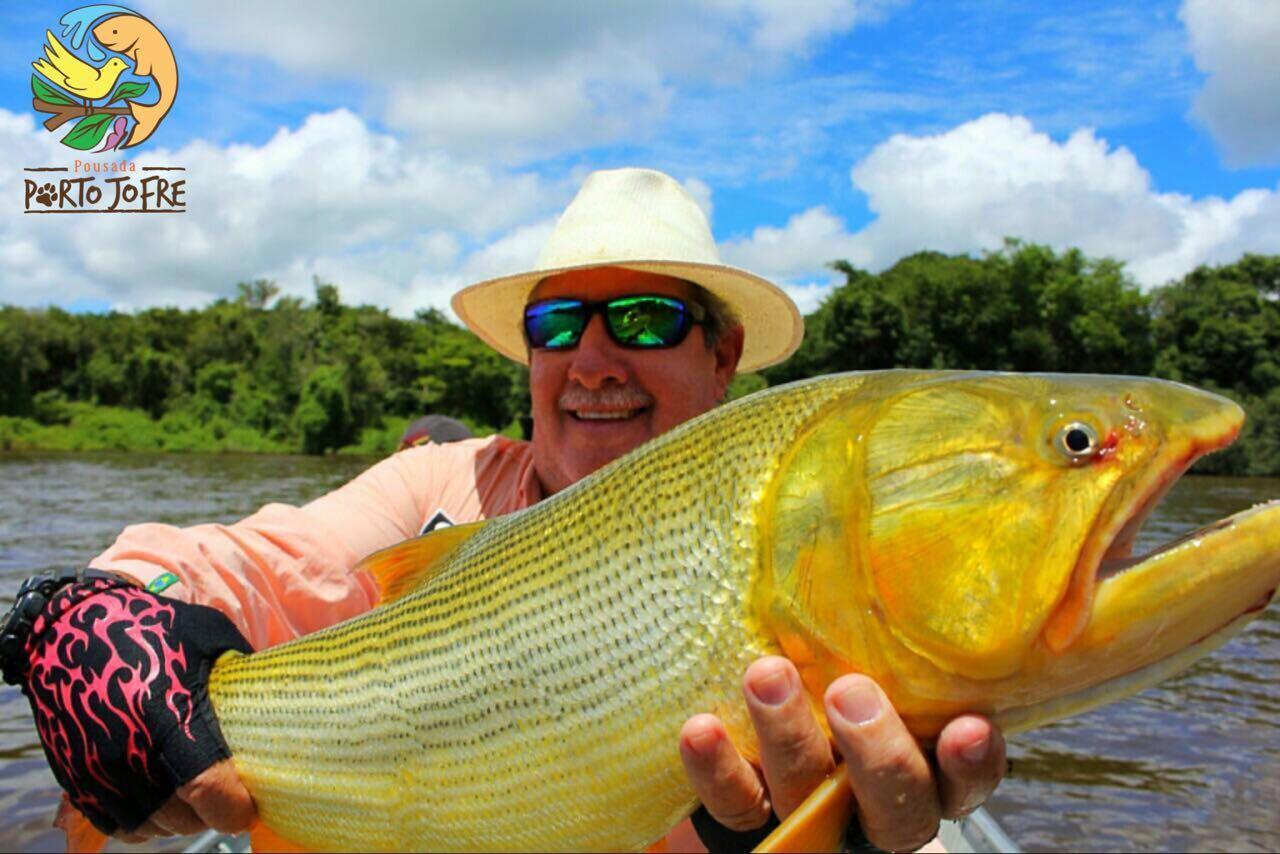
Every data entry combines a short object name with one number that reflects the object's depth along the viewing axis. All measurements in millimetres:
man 638
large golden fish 393
